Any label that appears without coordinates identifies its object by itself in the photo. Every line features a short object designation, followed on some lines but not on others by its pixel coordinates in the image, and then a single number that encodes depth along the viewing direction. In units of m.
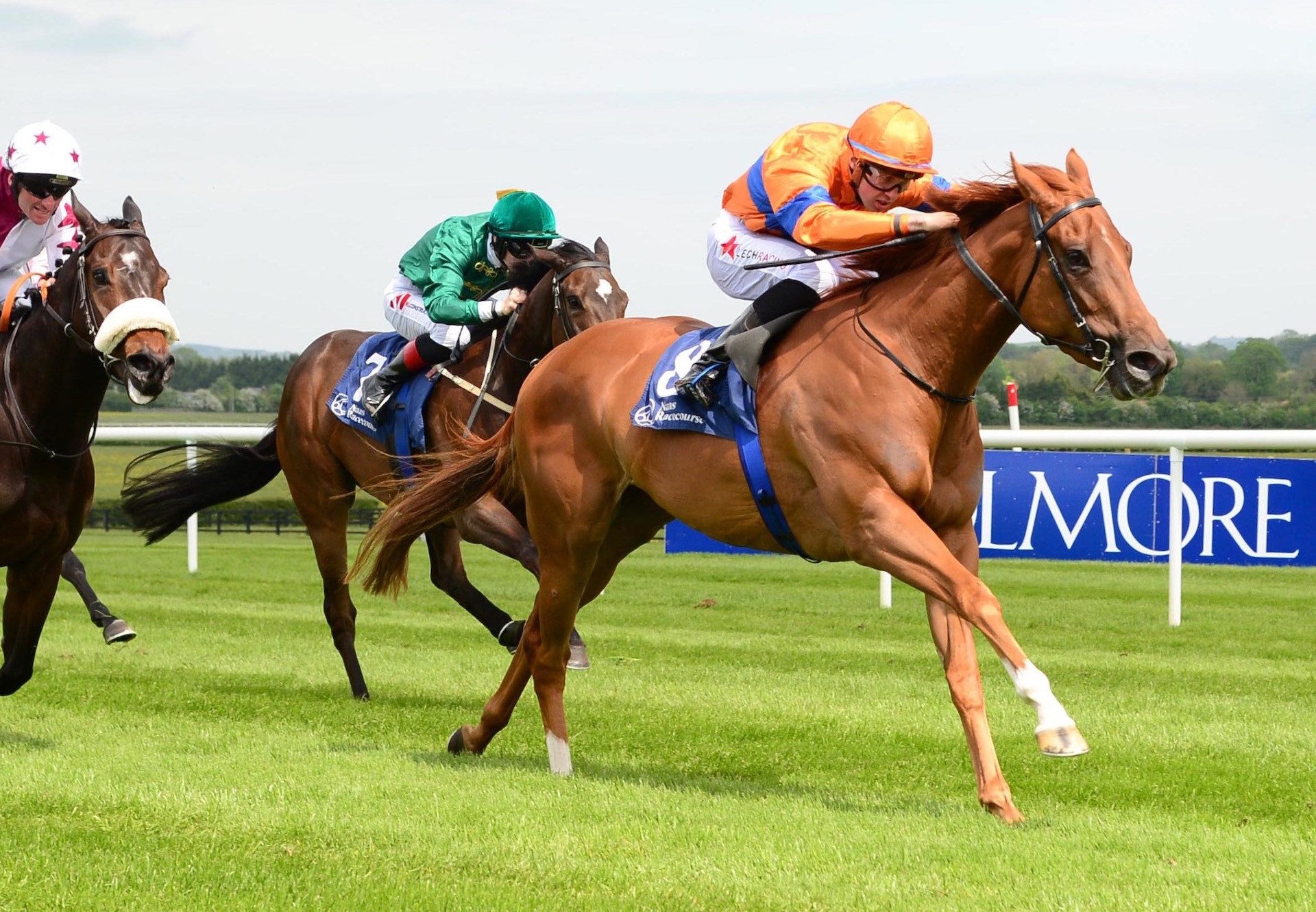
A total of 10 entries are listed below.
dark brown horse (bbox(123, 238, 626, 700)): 14.28
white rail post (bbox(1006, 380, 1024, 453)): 23.30
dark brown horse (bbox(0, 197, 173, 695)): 11.16
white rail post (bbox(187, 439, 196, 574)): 26.69
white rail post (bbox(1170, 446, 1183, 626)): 19.33
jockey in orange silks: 9.56
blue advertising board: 19.73
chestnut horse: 8.77
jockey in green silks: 15.05
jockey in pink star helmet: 11.44
